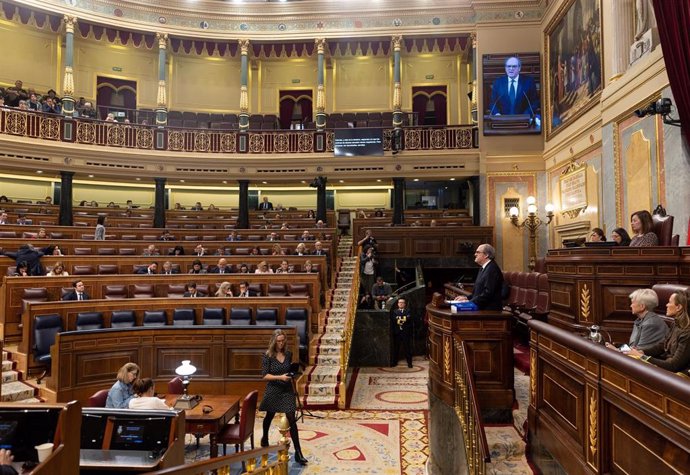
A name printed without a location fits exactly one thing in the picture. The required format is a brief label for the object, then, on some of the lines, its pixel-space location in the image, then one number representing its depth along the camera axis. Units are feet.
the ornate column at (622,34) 28.84
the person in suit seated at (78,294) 27.30
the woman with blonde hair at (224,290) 29.76
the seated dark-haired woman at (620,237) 17.91
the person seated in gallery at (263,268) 34.25
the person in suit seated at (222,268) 34.14
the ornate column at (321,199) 53.38
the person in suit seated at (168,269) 34.35
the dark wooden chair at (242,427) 17.19
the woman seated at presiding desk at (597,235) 21.36
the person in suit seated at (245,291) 30.48
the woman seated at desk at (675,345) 9.79
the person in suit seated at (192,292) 30.55
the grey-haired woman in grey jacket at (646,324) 11.64
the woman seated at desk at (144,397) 15.28
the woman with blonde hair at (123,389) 15.96
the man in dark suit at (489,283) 15.48
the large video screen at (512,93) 47.19
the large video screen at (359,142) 52.39
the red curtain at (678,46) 20.38
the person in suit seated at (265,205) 58.65
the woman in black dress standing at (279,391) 18.12
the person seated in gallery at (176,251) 39.86
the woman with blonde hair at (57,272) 30.60
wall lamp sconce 41.59
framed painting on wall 33.91
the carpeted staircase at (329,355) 25.53
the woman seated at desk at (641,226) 16.89
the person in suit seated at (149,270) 33.78
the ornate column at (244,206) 53.62
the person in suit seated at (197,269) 34.35
